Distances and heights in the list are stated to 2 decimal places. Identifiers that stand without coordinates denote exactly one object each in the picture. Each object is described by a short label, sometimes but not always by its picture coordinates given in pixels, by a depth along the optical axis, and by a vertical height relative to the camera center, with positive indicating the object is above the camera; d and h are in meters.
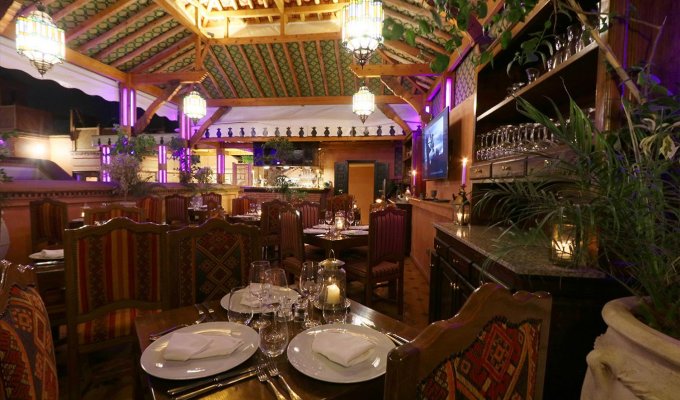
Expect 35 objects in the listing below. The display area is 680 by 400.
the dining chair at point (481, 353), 0.49 -0.29
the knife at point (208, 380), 0.78 -0.51
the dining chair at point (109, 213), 2.74 -0.30
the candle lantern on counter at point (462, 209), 2.55 -0.18
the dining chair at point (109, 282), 1.61 -0.55
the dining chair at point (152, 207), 4.05 -0.34
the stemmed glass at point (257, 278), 1.21 -0.37
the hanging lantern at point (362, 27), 3.41 +1.69
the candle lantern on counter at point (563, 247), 1.23 -0.25
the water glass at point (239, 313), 1.17 -0.48
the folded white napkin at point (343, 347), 0.86 -0.46
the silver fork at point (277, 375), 0.77 -0.51
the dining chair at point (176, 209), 5.20 -0.46
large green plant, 0.80 -0.03
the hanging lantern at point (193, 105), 5.75 +1.37
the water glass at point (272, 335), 0.92 -0.44
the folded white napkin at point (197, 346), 0.88 -0.47
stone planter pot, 0.70 -0.41
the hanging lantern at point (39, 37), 3.52 +1.57
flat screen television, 4.05 +0.53
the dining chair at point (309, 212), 4.03 -0.37
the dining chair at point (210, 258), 1.68 -0.42
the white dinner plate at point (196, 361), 0.83 -0.50
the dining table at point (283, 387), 0.78 -0.51
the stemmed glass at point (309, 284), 1.29 -0.41
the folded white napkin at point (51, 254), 2.15 -0.51
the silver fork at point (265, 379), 0.77 -0.51
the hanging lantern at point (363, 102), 5.71 +1.46
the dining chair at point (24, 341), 0.61 -0.35
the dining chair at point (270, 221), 4.31 -0.53
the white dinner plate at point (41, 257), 2.12 -0.52
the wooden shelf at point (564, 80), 1.46 +0.59
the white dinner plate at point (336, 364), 0.83 -0.49
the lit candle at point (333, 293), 1.18 -0.40
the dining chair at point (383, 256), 2.76 -0.64
